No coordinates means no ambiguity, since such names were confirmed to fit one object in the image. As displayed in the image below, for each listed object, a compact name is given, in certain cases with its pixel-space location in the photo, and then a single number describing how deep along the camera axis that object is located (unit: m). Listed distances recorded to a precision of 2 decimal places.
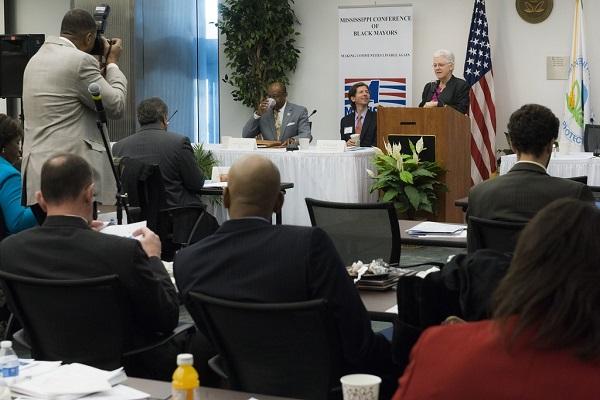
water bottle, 2.22
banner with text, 10.77
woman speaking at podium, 9.33
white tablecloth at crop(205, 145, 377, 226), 8.19
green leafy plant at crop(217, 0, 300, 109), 11.24
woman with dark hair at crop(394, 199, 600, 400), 1.45
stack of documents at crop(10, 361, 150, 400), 2.15
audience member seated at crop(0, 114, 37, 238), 4.54
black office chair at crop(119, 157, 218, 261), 5.97
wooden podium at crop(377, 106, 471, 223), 8.20
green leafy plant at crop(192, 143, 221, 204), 8.44
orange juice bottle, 1.96
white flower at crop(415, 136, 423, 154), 8.03
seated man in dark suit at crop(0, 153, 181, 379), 2.88
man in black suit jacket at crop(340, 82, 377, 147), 9.27
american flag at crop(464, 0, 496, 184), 10.24
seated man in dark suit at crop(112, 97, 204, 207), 6.54
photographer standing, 4.60
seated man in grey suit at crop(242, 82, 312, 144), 9.59
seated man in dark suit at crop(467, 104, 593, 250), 3.68
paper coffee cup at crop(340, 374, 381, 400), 2.05
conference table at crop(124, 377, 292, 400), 2.17
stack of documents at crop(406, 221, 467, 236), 4.44
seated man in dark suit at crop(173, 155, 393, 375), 2.61
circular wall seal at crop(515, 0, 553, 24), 10.22
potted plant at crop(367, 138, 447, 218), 8.08
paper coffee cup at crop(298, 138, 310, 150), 8.41
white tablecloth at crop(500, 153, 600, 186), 7.64
